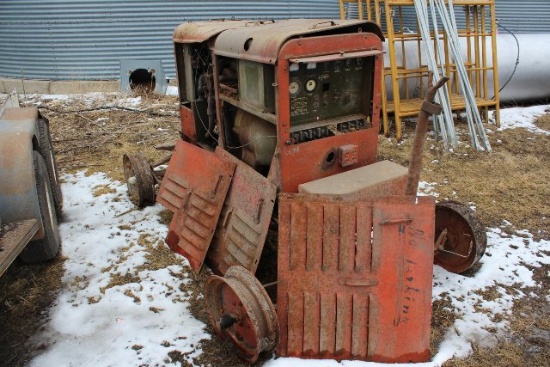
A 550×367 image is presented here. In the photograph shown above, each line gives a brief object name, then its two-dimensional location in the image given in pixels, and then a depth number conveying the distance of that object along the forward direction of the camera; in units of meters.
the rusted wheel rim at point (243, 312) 2.72
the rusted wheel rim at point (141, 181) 4.88
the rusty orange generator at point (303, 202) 2.84
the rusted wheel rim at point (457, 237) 3.55
